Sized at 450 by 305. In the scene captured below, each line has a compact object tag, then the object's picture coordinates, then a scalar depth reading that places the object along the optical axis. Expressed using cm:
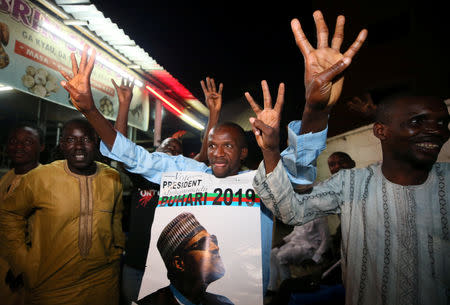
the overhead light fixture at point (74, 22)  320
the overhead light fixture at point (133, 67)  450
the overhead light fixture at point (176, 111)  554
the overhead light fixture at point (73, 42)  304
